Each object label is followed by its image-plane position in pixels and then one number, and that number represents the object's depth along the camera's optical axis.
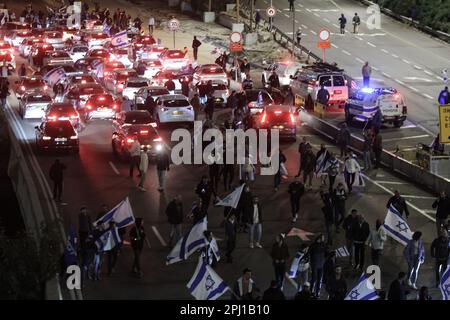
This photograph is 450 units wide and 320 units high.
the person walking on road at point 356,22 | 68.19
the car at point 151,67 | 54.75
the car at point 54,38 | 66.69
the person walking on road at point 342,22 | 66.98
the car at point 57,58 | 57.03
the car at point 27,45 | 64.88
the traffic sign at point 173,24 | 61.22
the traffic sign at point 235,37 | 53.59
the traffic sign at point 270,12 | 61.88
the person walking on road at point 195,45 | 59.96
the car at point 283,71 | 52.25
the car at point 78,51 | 62.22
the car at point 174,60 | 56.06
